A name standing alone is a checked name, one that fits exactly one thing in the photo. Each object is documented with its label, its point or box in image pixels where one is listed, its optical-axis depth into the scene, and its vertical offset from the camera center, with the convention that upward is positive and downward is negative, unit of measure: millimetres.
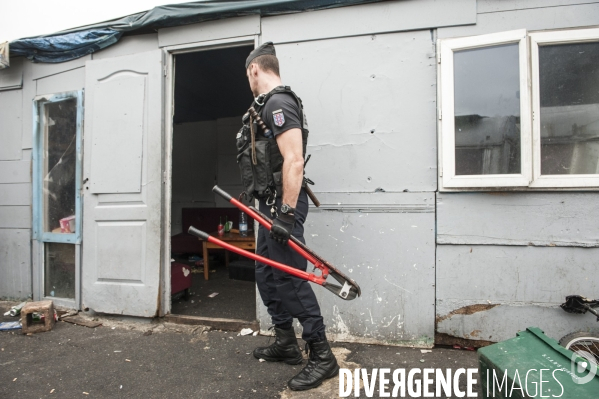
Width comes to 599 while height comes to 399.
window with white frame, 2607 +753
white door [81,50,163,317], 3367 +173
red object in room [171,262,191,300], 3771 -869
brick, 3203 -1112
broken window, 3801 +133
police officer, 2113 -152
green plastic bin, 1430 -767
